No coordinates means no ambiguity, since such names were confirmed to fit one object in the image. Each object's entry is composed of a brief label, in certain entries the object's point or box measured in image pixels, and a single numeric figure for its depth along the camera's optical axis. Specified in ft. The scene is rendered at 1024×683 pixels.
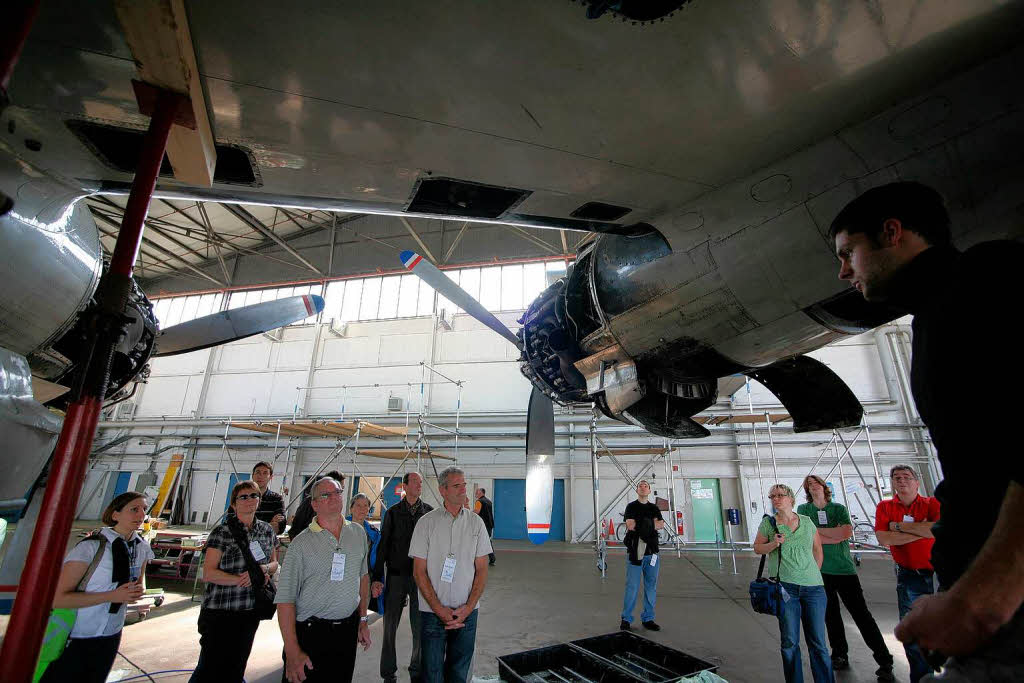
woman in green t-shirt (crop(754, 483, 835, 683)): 12.28
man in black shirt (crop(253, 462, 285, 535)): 18.53
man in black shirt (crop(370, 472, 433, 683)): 13.65
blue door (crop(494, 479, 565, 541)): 54.39
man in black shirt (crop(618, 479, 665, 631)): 18.83
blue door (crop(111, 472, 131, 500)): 68.28
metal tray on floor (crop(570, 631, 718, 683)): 12.81
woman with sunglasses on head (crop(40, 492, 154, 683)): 9.09
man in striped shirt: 9.44
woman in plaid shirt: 10.36
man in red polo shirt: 13.51
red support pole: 4.38
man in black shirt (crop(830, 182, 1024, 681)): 2.66
